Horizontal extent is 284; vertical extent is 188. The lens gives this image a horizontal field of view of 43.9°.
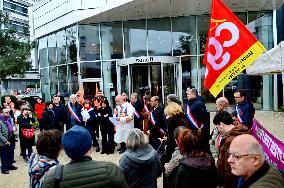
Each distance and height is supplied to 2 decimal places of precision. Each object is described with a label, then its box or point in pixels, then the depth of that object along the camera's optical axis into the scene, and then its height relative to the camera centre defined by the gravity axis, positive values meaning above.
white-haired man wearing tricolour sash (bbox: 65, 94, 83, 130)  10.38 -0.79
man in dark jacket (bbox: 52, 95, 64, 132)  10.59 -0.84
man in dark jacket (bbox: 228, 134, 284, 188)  2.33 -0.57
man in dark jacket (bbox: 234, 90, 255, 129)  6.76 -0.52
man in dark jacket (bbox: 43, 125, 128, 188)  2.70 -0.67
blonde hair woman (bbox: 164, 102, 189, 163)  5.54 -0.63
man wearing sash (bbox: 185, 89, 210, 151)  7.07 -0.63
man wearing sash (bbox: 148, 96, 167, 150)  7.71 -0.89
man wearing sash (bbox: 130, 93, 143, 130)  10.23 -0.78
